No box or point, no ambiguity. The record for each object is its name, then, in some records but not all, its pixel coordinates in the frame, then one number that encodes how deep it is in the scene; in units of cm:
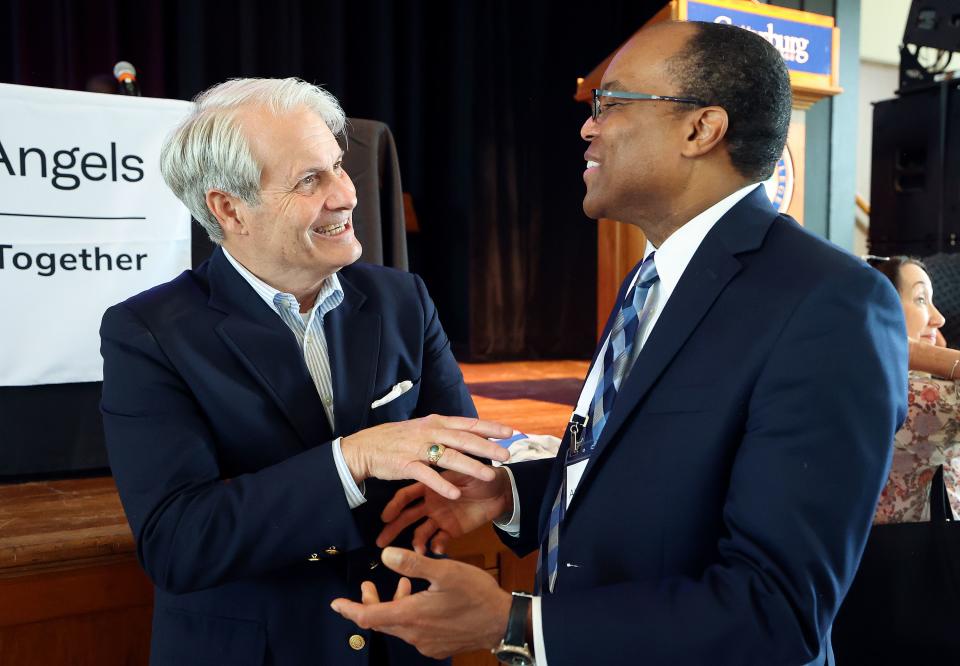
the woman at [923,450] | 198
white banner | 170
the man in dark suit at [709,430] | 77
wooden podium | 294
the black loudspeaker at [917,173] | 457
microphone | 215
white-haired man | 102
